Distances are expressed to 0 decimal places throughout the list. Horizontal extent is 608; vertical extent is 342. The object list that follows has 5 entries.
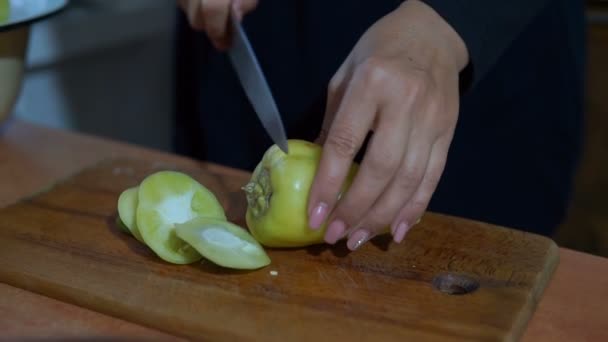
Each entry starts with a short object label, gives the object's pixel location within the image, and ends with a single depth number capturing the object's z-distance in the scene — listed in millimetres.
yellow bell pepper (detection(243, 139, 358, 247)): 878
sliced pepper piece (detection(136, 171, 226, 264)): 892
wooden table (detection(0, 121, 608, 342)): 794
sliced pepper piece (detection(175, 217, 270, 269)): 847
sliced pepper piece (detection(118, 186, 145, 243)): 939
